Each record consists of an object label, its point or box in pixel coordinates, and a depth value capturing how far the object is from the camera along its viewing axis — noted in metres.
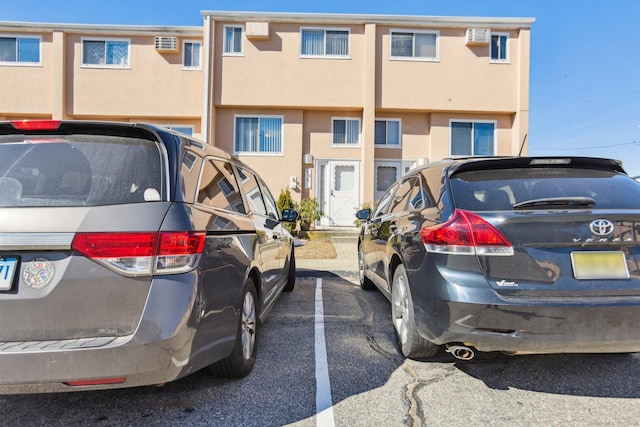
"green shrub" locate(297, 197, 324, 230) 11.83
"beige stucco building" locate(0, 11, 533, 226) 12.41
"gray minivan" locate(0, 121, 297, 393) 1.82
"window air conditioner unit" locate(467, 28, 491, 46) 12.29
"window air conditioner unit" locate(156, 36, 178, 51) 12.62
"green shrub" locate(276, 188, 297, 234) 11.43
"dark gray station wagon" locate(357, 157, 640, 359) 2.30
